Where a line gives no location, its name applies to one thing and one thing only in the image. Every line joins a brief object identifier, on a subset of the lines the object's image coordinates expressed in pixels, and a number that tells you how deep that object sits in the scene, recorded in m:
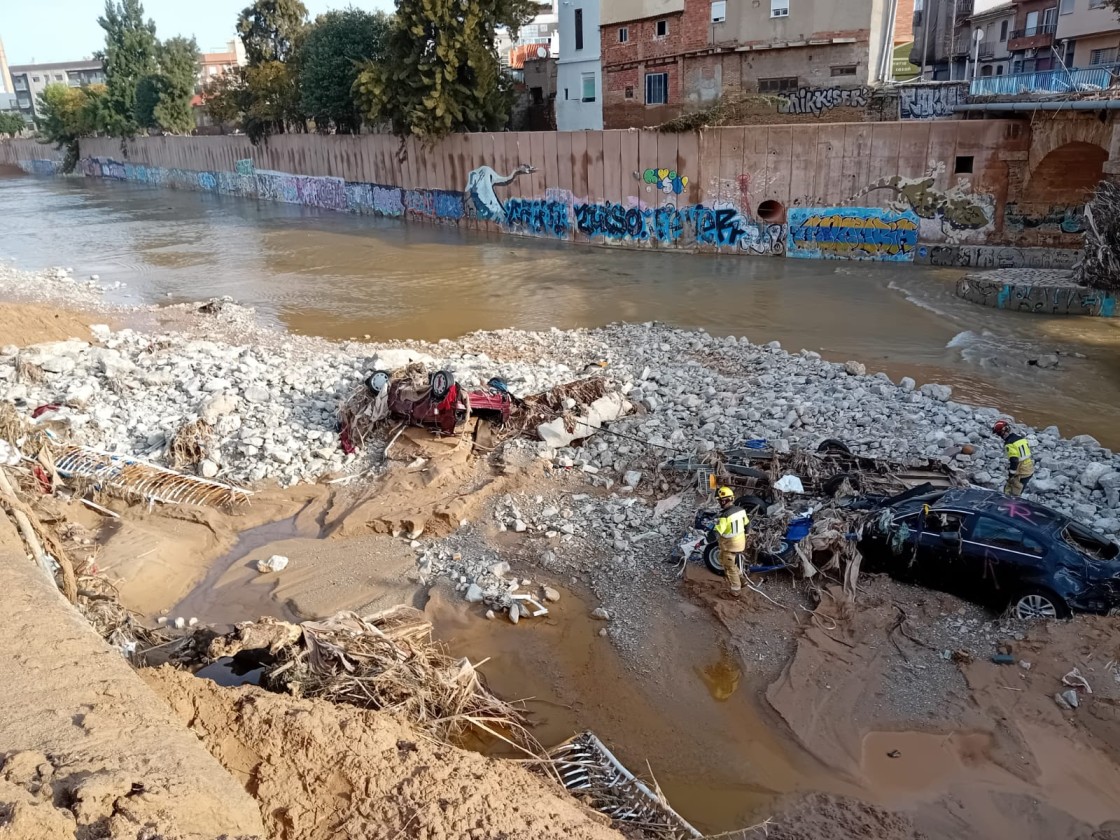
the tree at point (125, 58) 64.00
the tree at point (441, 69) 33.75
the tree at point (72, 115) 66.38
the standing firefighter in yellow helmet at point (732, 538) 8.71
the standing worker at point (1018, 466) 10.09
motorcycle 9.16
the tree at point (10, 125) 93.44
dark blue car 7.89
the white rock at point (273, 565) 9.88
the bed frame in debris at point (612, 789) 5.80
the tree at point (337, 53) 40.81
